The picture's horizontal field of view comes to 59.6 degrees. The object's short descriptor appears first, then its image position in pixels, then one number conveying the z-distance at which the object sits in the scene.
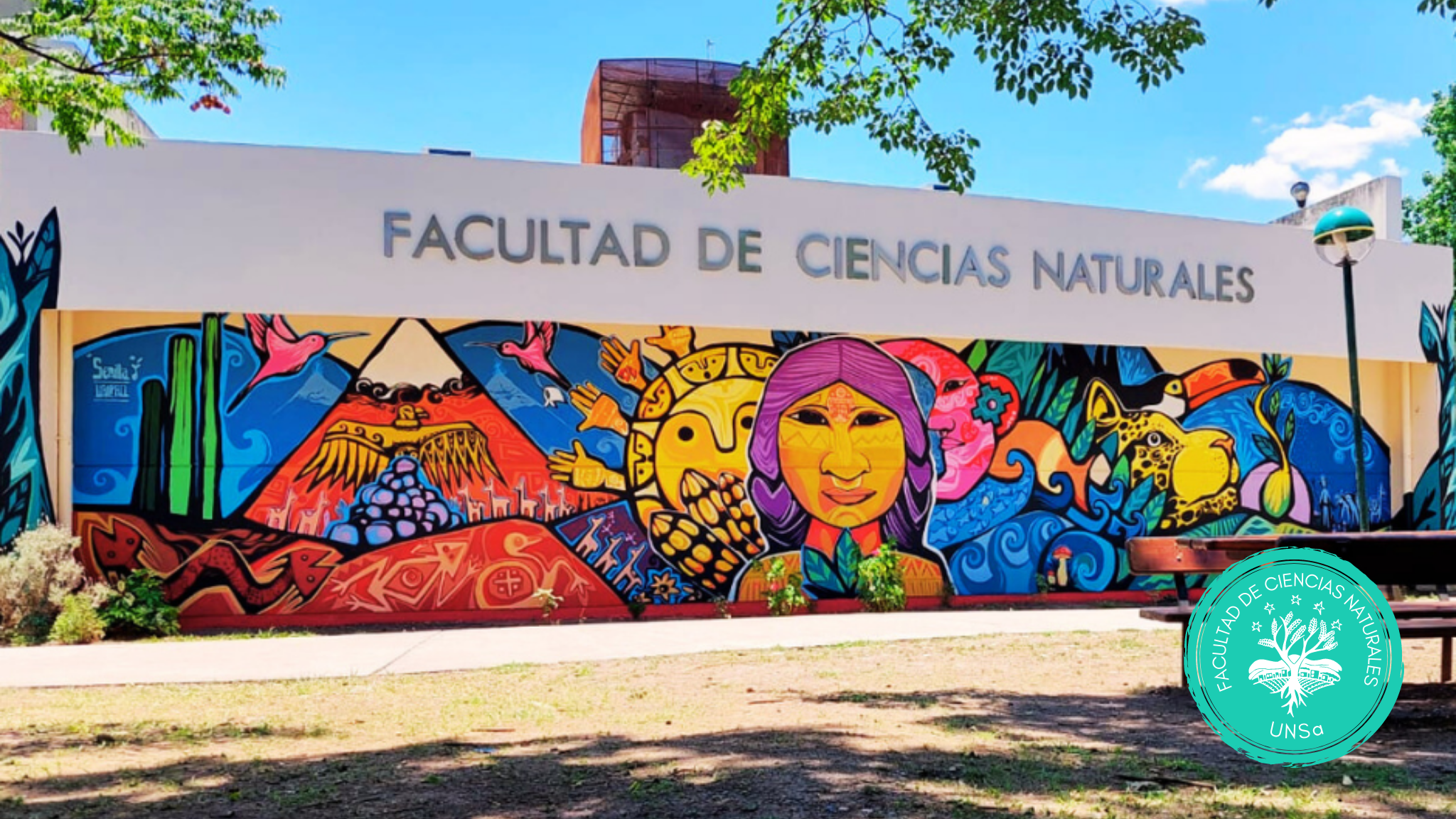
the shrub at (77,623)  10.40
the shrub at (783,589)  12.87
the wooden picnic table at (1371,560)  6.05
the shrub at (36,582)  10.45
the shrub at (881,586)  13.03
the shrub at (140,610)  10.77
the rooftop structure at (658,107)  18.70
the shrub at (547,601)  12.16
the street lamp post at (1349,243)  11.23
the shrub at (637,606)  12.53
